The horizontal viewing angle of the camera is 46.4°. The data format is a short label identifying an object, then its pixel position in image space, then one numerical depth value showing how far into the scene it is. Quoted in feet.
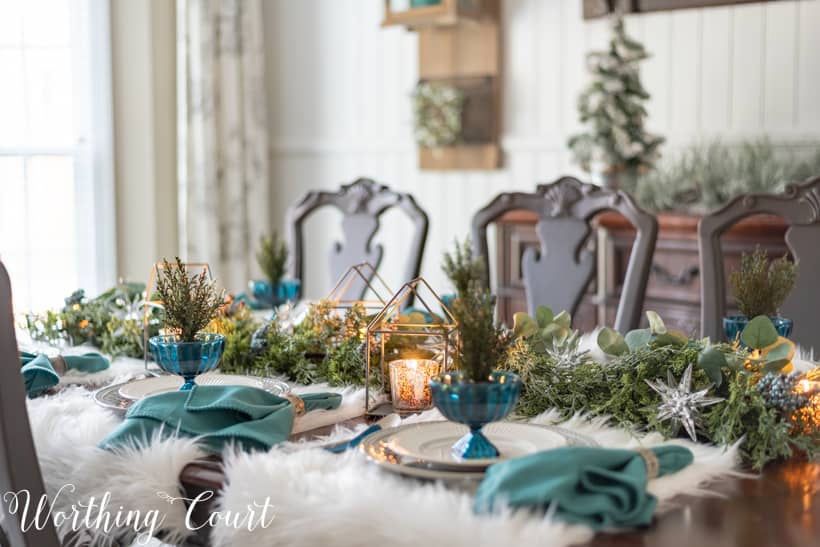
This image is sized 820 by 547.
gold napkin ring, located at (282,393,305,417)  4.52
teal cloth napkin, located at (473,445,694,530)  3.16
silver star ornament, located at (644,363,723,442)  4.16
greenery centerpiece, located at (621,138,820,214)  9.91
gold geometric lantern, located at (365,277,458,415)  4.71
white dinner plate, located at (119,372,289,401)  4.93
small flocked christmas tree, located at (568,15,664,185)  10.59
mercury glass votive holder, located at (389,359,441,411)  4.70
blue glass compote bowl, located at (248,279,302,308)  7.18
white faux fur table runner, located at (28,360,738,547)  3.08
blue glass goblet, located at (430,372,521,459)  3.50
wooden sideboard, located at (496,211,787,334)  9.07
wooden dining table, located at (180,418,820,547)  3.09
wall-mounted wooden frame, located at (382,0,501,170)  12.71
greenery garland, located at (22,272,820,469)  4.08
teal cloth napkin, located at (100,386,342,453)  4.06
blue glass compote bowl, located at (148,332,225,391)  4.36
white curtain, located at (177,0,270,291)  13.76
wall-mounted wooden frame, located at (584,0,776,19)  10.96
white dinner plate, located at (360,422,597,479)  3.57
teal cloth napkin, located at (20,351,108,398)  5.21
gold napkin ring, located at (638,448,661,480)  3.53
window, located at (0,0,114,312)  12.56
